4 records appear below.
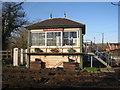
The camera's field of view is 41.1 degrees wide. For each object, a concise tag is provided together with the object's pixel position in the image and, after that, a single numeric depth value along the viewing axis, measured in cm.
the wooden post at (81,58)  1519
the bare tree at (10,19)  2919
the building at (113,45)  4890
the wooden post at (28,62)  1602
